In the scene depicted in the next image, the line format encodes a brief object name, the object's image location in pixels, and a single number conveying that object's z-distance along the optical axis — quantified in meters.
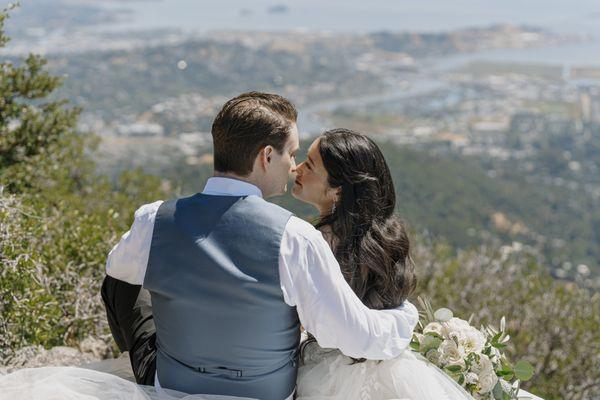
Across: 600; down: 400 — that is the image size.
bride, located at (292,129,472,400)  2.24
